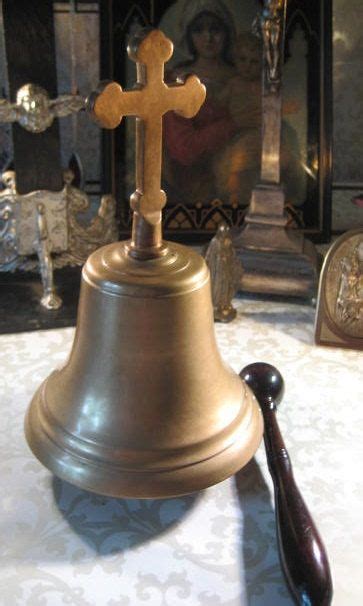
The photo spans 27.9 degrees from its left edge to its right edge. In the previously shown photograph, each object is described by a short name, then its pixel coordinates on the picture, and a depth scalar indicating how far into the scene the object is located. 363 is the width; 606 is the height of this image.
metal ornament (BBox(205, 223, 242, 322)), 1.02
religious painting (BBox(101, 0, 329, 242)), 1.19
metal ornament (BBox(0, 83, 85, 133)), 0.96
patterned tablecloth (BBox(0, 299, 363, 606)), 0.60
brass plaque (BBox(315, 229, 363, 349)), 0.95
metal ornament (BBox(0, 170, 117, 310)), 1.03
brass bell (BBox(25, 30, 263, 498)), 0.60
